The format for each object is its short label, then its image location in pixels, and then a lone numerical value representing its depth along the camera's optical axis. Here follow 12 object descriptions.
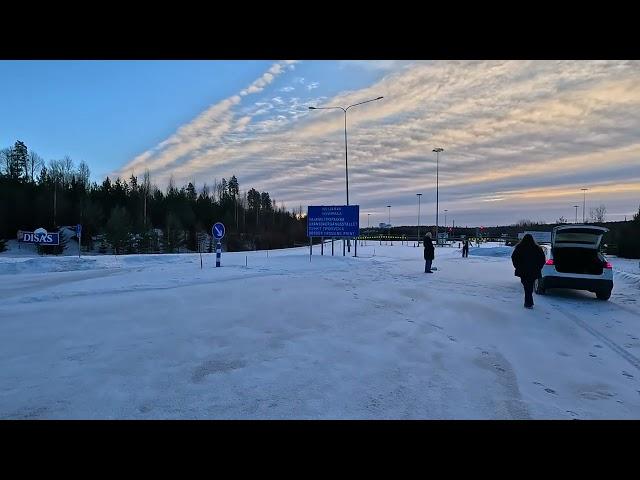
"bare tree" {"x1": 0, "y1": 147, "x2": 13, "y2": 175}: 82.69
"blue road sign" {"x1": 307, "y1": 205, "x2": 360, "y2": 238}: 26.53
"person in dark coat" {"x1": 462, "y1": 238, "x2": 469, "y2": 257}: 33.91
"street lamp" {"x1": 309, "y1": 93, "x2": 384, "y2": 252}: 32.62
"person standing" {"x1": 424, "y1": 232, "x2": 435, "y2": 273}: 18.02
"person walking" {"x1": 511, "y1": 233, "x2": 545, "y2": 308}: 10.11
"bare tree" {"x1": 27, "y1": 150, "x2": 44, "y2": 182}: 86.63
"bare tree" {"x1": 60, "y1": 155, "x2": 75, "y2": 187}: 86.29
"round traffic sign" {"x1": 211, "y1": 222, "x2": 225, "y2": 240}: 17.82
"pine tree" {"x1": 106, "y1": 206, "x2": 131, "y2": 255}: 59.62
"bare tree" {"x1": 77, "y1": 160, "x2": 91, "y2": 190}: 87.16
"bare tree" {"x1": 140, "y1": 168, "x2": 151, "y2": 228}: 78.81
